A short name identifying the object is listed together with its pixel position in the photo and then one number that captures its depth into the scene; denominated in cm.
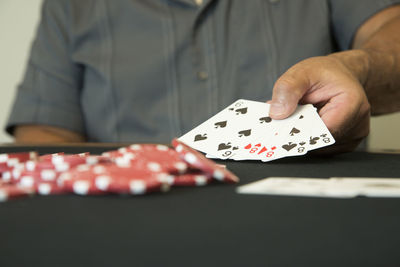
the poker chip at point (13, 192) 57
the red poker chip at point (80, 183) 59
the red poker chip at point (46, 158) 66
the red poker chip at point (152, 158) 64
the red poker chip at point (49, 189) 60
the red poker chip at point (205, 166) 63
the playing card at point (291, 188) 60
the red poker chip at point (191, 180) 63
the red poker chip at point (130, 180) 58
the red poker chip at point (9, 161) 67
